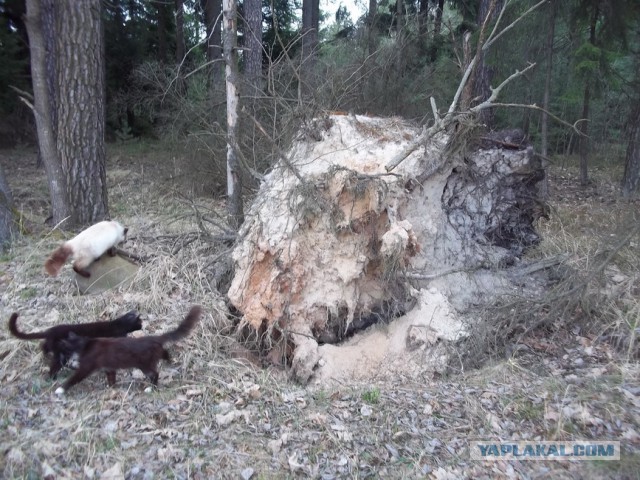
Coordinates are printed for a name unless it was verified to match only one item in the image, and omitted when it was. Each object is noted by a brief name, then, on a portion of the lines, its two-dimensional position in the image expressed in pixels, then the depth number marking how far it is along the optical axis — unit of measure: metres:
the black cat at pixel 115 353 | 3.36
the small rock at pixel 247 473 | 2.87
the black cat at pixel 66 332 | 3.48
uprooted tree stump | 4.93
